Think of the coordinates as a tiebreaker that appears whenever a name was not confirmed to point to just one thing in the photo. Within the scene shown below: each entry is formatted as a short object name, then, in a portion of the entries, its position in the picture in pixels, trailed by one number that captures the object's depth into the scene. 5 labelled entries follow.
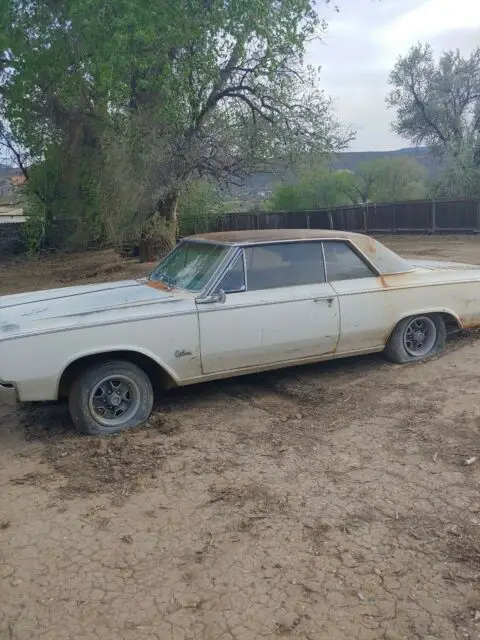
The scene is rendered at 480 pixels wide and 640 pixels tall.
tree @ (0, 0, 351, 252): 11.68
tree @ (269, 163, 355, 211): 39.72
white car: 4.51
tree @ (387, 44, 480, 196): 30.39
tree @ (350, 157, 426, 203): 39.62
